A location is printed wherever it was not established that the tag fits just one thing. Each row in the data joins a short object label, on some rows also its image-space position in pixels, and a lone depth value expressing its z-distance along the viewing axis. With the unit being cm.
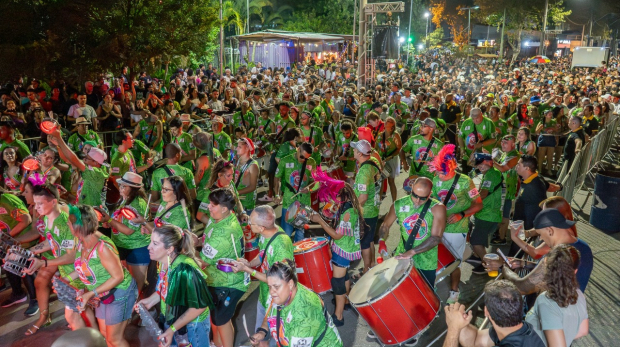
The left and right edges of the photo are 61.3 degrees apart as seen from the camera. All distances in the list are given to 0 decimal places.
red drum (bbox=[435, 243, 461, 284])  551
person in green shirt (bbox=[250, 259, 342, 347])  343
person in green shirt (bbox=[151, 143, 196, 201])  625
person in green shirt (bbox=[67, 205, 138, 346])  448
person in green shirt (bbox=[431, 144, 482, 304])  605
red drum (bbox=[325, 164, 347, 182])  801
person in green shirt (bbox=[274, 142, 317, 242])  732
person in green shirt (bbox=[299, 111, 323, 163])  1005
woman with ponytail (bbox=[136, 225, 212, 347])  398
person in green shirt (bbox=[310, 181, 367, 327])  550
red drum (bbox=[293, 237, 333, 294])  554
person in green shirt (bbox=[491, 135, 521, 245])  732
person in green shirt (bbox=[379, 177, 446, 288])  505
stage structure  1512
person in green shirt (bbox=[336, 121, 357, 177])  959
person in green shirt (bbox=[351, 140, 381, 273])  621
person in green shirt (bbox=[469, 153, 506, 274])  690
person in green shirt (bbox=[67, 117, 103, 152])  862
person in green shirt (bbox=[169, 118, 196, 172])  878
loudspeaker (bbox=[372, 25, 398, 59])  1655
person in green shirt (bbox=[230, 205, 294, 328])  435
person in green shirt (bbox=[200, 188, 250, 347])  457
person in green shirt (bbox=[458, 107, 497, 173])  1016
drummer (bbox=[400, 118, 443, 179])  845
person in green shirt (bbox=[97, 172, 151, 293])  540
